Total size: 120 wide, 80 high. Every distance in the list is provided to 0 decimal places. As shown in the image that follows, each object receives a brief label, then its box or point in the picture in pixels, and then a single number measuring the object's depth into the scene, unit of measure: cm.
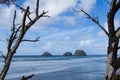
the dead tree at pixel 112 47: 375
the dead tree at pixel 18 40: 353
